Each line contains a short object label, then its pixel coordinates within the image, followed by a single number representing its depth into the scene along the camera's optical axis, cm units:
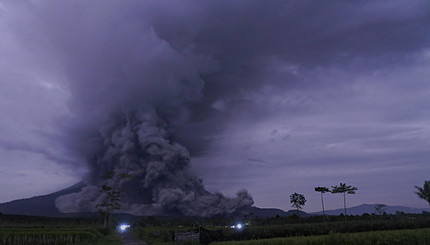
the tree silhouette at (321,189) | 9281
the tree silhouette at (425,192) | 7988
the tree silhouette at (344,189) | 9071
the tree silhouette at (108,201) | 11119
